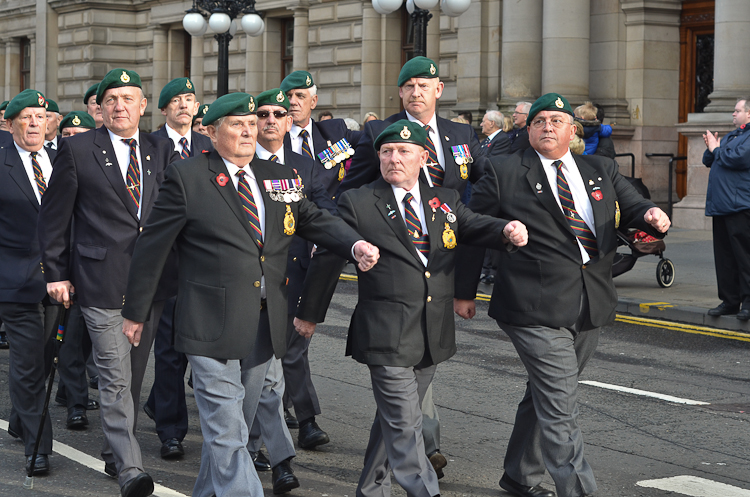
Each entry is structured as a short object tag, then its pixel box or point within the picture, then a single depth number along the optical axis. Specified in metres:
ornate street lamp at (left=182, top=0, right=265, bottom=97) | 19.34
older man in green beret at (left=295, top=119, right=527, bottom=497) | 5.12
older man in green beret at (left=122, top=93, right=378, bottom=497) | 5.04
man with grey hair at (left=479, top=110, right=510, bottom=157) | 13.35
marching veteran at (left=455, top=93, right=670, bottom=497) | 5.31
